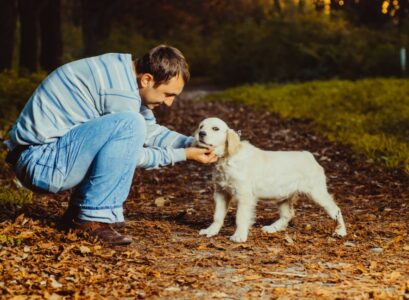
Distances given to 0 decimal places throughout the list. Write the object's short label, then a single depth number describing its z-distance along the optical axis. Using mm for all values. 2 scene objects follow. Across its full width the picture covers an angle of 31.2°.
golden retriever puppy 5559
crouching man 5074
